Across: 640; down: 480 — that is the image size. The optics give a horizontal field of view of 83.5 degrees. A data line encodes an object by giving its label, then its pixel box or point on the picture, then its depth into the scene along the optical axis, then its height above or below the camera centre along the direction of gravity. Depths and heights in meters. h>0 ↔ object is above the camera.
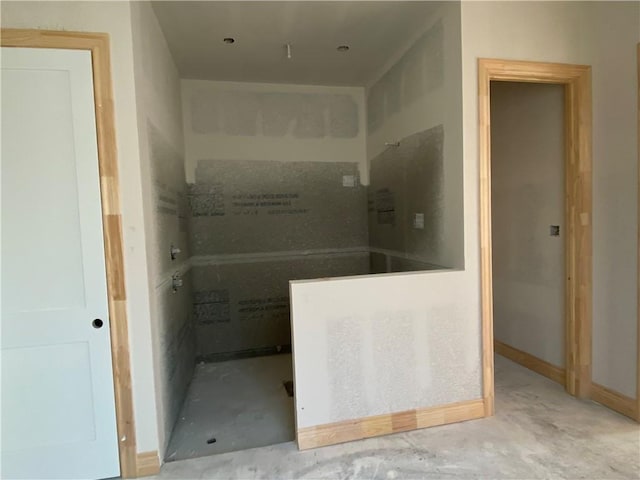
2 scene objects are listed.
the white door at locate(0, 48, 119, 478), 1.88 -0.25
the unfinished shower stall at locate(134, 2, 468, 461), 2.46 +0.29
